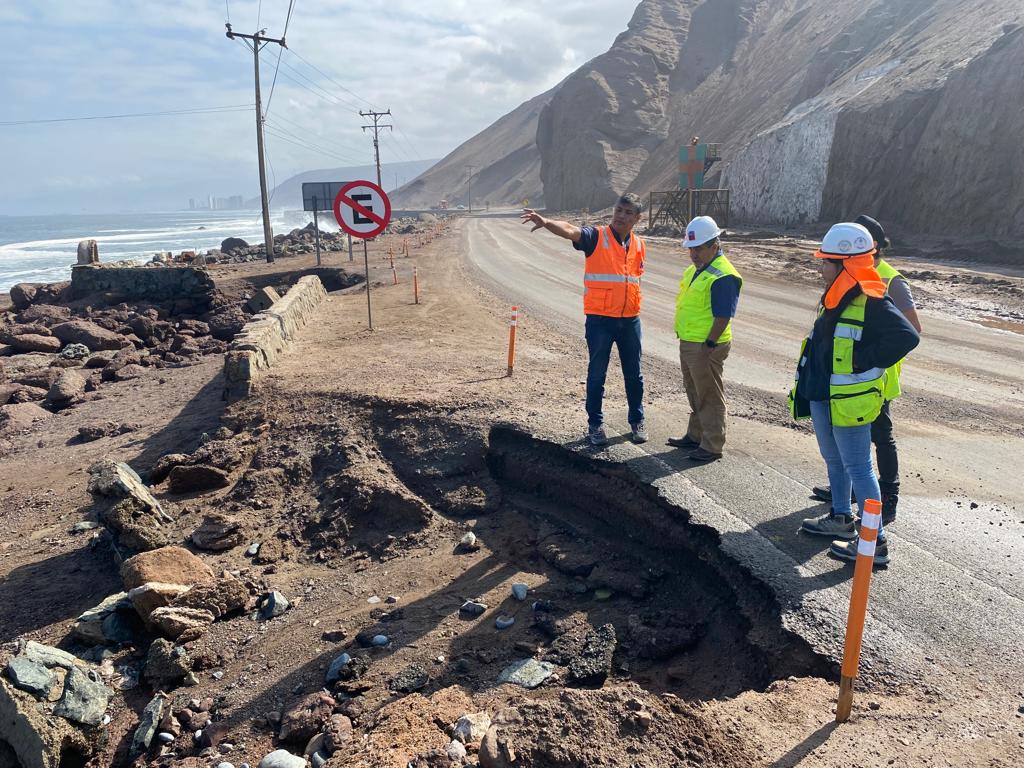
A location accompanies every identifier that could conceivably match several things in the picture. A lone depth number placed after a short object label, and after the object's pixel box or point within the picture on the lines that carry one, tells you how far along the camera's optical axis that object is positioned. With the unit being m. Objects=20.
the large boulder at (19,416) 9.46
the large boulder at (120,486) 5.93
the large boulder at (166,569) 5.00
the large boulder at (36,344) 14.49
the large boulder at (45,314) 17.03
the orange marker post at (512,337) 8.23
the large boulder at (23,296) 20.52
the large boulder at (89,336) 14.47
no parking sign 9.87
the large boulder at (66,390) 10.55
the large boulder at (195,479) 6.62
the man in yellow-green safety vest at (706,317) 5.10
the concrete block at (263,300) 14.41
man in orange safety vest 5.38
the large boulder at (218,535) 5.71
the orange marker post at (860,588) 2.74
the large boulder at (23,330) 15.07
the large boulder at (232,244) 38.28
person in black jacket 3.72
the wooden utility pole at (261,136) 27.39
